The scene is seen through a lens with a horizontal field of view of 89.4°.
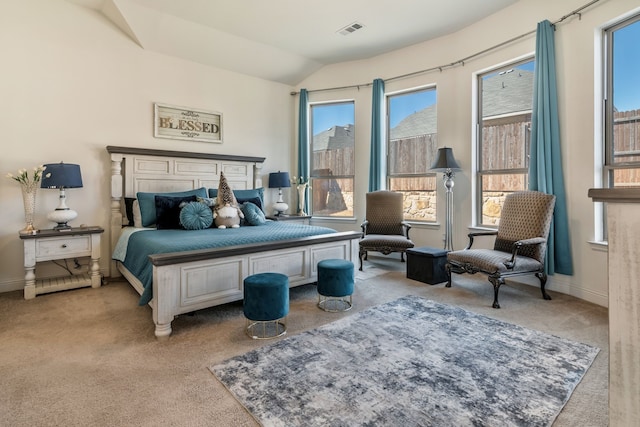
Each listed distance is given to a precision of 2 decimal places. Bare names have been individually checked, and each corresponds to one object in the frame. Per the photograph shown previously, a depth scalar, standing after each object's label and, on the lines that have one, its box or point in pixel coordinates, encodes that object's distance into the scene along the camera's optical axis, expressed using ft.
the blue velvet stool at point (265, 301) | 8.06
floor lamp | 14.37
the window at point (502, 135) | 13.43
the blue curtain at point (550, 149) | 11.48
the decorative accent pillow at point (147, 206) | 12.88
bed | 8.30
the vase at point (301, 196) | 18.99
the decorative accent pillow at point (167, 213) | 12.30
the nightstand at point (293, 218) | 17.64
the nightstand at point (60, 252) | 11.07
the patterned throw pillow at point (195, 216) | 11.94
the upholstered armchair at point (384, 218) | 16.29
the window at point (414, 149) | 16.69
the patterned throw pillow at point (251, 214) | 13.62
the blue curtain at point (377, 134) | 17.43
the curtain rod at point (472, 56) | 10.81
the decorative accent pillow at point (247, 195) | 15.24
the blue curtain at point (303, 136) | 19.24
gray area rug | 5.28
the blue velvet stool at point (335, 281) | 9.91
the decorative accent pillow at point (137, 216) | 13.23
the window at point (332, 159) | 18.99
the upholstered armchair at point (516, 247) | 10.57
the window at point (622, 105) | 10.03
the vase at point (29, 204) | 11.50
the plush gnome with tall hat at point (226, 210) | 12.51
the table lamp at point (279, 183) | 17.97
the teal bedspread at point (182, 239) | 8.83
